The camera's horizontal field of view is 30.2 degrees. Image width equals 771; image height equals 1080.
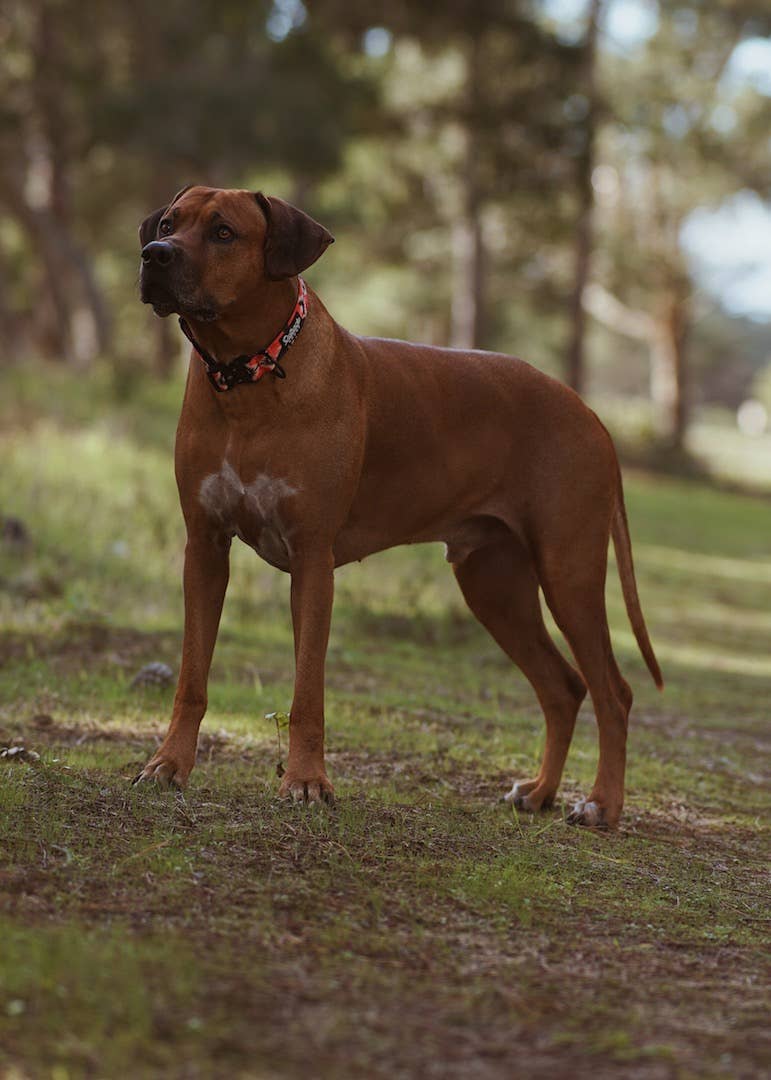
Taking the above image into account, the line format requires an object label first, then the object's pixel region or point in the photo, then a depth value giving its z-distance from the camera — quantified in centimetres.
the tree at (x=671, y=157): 3900
